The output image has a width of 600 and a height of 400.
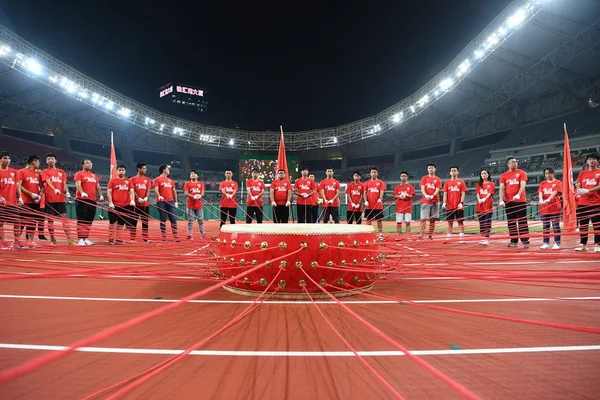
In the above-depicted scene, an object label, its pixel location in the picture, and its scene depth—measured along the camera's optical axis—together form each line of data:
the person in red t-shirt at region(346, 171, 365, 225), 7.14
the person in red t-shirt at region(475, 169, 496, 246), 6.48
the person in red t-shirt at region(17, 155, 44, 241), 5.54
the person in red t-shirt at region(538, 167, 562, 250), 5.68
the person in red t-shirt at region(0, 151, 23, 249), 5.31
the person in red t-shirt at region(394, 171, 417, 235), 7.36
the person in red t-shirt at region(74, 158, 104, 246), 6.00
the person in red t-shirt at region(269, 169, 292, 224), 6.59
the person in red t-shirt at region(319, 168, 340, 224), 7.06
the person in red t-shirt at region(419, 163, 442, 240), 7.01
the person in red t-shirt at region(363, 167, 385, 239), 6.98
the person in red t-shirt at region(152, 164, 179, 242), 6.55
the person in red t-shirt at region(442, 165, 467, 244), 6.71
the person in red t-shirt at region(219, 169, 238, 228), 6.97
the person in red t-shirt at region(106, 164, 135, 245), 6.41
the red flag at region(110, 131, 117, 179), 9.41
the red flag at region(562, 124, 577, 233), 7.55
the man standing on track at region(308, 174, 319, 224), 7.27
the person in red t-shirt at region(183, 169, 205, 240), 6.80
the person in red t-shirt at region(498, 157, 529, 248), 5.88
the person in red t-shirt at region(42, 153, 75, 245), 5.68
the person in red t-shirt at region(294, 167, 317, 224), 7.07
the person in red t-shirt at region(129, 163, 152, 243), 6.59
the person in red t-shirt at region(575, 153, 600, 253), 4.95
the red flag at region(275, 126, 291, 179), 6.86
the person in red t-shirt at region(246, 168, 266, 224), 6.84
